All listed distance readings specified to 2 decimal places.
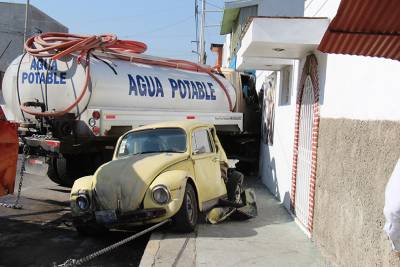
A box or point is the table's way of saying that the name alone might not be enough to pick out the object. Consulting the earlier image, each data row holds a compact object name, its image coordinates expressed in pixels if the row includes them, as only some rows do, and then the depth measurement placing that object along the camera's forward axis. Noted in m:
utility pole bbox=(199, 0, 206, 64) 38.17
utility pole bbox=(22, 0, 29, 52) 34.29
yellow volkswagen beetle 7.25
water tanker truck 9.91
